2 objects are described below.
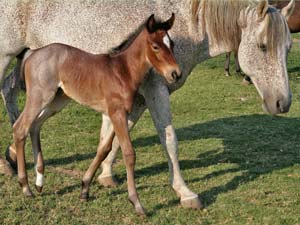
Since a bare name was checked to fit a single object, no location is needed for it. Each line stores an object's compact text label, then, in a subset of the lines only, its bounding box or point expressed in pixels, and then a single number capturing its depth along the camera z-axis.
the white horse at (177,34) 4.49
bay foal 4.05
